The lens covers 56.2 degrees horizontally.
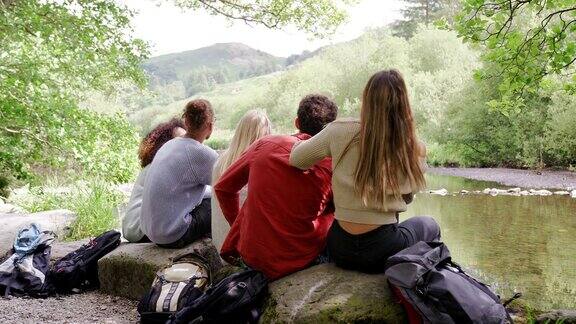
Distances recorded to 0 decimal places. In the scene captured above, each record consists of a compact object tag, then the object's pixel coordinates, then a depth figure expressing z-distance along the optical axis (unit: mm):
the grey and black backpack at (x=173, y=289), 3236
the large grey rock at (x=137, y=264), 3980
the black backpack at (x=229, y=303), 2867
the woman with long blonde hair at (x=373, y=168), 2689
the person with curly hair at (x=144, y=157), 4406
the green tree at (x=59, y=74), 6133
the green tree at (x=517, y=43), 4797
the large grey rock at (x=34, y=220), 5684
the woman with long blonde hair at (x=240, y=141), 3635
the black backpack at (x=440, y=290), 2395
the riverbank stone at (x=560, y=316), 3504
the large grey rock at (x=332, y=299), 2678
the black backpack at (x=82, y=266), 4238
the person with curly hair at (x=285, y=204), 3021
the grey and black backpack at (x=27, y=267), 4129
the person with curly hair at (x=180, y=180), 3855
